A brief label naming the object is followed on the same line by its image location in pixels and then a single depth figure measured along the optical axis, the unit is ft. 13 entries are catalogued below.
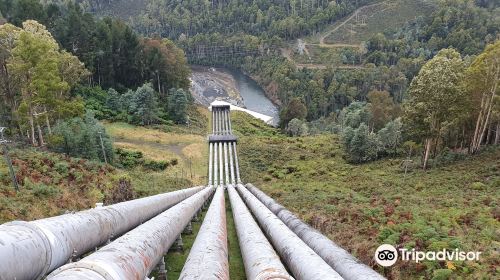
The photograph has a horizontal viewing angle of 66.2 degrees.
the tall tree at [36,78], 122.31
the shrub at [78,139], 134.62
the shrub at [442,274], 44.86
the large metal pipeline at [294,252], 39.99
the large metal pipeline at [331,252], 40.95
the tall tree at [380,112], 228.02
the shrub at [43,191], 81.20
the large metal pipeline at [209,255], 38.83
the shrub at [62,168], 103.30
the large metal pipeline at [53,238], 29.89
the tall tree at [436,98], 123.65
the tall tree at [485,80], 122.11
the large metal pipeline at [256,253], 36.29
